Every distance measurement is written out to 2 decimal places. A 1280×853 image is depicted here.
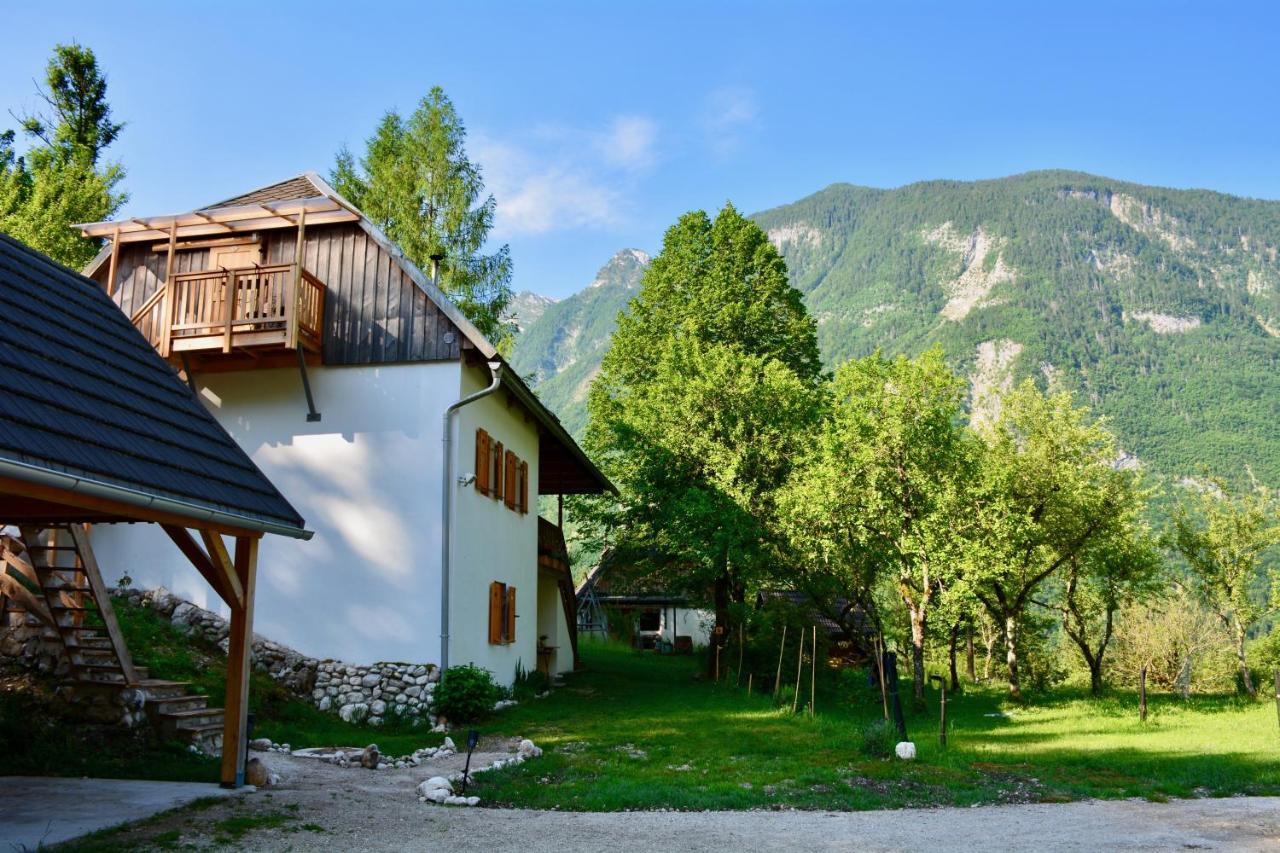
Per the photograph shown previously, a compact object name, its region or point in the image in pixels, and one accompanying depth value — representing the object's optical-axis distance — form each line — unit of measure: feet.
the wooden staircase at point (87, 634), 37.17
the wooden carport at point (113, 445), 21.70
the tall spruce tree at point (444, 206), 88.02
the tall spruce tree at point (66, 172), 75.87
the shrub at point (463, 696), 51.34
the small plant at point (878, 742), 42.11
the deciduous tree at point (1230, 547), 106.73
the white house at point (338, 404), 53.52
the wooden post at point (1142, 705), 67.86
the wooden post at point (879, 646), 72.38
